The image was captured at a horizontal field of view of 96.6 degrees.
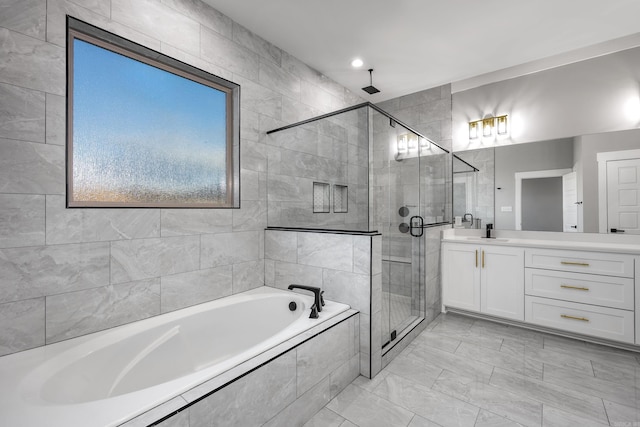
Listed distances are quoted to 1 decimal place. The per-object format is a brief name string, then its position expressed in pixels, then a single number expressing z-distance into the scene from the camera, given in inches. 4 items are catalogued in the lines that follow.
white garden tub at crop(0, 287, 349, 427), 38.7
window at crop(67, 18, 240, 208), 66.9
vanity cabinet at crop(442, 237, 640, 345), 92.7
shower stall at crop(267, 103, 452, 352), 84.4
